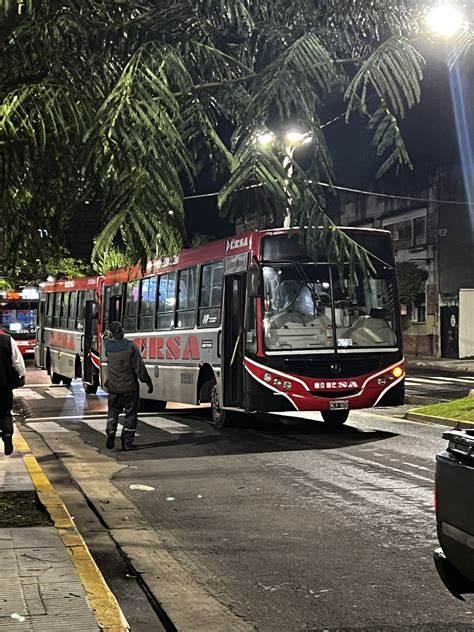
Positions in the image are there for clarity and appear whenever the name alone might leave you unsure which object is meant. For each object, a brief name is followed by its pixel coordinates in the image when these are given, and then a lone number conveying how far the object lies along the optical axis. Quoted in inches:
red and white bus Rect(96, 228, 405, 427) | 610.5
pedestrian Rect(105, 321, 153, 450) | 566.9
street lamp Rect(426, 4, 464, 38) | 257.6
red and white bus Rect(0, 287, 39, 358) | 1856.5
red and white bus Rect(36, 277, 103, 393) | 1017.5
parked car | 194.5
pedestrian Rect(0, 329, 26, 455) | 448.1
